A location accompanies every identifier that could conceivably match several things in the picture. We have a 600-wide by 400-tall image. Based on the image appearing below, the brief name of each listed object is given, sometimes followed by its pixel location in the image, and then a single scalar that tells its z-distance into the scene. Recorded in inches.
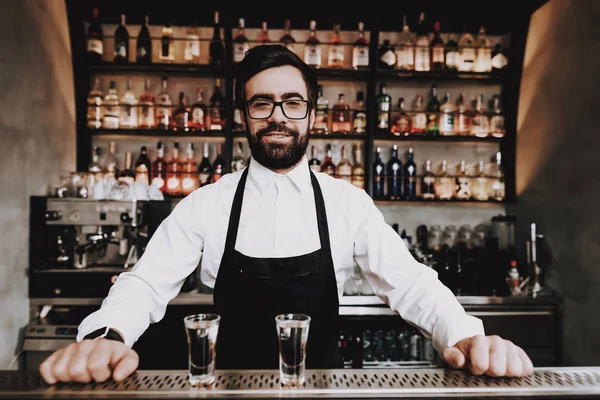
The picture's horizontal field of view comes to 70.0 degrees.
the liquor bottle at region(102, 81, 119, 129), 113.0
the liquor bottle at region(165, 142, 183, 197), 114.7
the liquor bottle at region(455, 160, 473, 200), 116.6
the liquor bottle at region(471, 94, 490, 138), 118.1
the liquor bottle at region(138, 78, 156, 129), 114.5
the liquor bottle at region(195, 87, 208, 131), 114.5
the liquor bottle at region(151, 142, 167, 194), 114.7
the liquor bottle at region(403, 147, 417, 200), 116.9
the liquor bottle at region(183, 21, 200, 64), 118.6
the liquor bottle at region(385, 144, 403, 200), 118.5
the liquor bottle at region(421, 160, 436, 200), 116.7
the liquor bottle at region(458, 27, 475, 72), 117.3
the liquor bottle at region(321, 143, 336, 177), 119.0
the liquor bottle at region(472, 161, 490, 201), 119.1
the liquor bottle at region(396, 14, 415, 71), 117.1
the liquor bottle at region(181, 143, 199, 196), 115.3
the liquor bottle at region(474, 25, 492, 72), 118.0
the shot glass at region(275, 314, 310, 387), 29.2
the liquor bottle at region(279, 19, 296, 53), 117.3
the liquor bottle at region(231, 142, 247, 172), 116.2
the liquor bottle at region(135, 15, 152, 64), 114.8
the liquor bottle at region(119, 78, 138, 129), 113.0
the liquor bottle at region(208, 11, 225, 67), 116.1
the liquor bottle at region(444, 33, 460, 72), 117.8
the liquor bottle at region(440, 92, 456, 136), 116.5
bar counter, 27.4
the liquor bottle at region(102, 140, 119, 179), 115.3
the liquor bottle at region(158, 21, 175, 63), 116.0
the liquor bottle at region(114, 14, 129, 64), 114.1
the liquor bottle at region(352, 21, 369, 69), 115.8
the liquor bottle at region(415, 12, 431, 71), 117.2
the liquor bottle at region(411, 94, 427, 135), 119.0
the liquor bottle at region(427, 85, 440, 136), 117.3
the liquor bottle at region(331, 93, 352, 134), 117.4
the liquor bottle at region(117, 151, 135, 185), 112.1
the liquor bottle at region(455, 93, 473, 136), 118.3
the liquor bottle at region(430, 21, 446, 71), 118.1
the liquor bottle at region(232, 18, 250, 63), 114.8
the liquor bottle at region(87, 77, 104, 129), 113.1
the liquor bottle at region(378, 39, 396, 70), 116.8
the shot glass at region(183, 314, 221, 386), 28.9
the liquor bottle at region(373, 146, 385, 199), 116.6
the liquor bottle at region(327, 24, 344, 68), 118.6
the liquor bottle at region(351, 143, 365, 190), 117.8
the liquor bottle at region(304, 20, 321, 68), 116.7
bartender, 49.8
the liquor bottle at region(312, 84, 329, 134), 115.6
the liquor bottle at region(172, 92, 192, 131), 115.5
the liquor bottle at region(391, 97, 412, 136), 118.3
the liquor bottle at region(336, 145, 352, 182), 120.0
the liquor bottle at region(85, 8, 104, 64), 113.3
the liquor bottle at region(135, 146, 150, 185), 115.9
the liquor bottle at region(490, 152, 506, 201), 118.3
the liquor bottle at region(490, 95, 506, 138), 118.0
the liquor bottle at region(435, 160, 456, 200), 118.9
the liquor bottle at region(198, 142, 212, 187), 114.0
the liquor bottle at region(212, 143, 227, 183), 116.0
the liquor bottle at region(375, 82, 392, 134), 117.0
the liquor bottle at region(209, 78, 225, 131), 116.1
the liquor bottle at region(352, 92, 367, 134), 116.0
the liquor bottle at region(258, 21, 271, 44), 116.9
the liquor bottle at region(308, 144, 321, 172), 118.8
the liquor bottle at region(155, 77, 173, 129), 114.0
